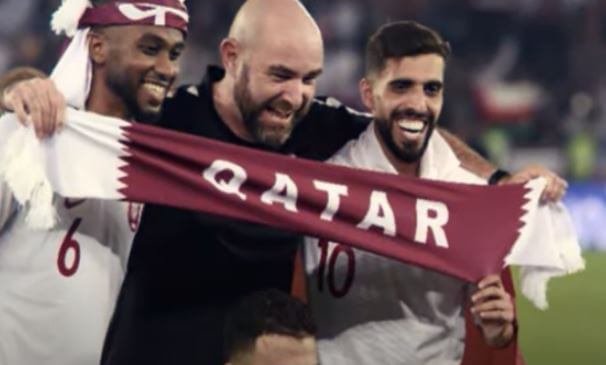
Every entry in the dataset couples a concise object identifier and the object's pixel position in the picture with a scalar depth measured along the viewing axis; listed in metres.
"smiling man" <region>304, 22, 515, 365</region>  7.95
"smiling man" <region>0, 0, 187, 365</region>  7.67
